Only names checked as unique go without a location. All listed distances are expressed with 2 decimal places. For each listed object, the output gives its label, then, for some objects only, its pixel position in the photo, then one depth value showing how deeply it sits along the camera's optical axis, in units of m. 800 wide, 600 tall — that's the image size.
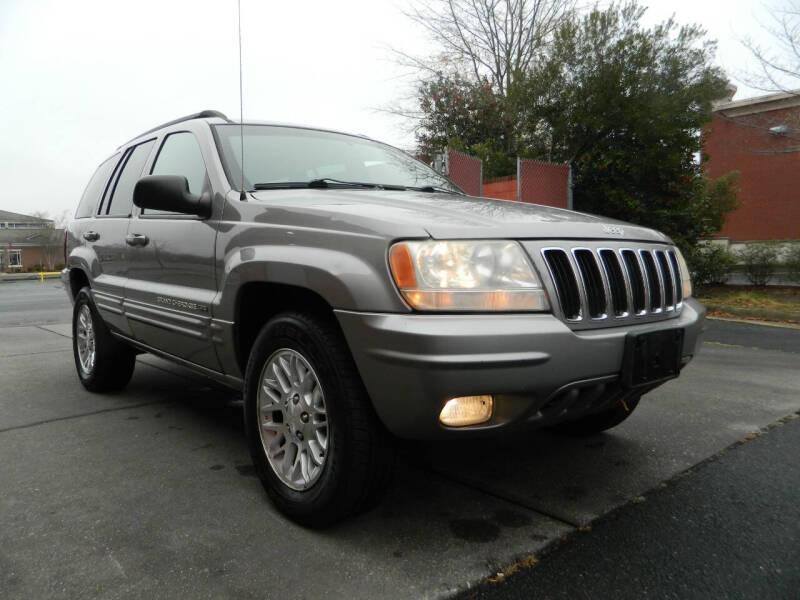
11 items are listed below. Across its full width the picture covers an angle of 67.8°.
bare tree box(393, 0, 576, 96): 19.97
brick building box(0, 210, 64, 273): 48.50
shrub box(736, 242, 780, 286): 13.02
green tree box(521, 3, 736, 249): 10.70
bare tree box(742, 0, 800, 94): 10.84
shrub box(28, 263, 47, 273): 44.53
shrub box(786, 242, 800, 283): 12.63
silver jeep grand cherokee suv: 1.89
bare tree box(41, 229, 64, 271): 50.06
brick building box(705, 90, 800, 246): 20.72
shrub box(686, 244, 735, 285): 12.35
